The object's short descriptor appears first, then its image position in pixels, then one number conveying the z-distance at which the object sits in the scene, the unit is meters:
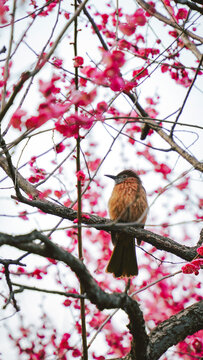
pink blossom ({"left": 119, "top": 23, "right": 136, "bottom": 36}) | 8.23
